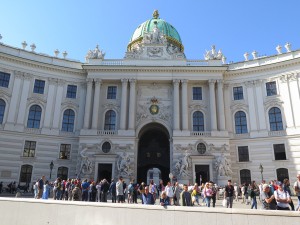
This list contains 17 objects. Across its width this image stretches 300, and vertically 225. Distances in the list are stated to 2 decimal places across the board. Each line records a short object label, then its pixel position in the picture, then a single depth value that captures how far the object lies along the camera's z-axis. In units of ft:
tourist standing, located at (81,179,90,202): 63.41
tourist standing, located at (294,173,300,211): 44.68
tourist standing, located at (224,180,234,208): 57.16
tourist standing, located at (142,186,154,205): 49.01
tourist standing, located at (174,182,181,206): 59.16
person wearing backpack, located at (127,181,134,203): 67.31
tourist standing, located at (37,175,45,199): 71.55
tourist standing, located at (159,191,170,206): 43.24
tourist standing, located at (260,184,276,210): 37.53
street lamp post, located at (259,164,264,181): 108.17
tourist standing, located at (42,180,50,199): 64.97
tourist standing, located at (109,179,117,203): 67.46
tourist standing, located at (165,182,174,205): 55.73
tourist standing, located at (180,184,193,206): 50.42
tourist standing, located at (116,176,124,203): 61.11
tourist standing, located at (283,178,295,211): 50.29
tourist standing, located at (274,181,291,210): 35.77
